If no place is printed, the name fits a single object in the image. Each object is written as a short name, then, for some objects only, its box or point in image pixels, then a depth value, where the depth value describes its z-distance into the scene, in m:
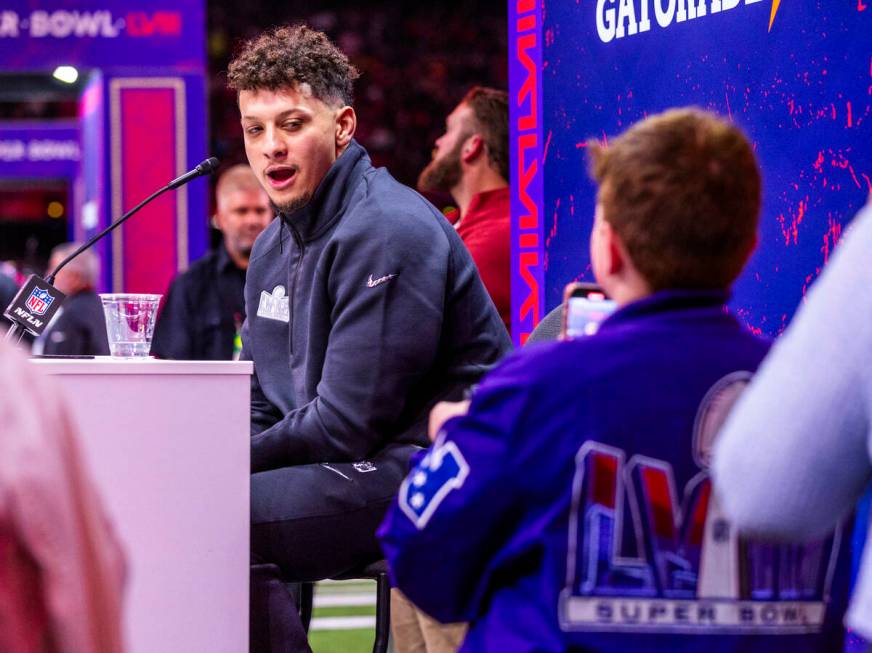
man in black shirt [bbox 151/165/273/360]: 10.22
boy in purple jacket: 2.66
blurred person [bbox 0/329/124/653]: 2.15
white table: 4.27
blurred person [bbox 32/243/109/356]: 13.99
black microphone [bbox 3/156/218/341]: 4.79
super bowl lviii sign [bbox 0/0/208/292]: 15.16
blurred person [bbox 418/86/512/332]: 8.16
